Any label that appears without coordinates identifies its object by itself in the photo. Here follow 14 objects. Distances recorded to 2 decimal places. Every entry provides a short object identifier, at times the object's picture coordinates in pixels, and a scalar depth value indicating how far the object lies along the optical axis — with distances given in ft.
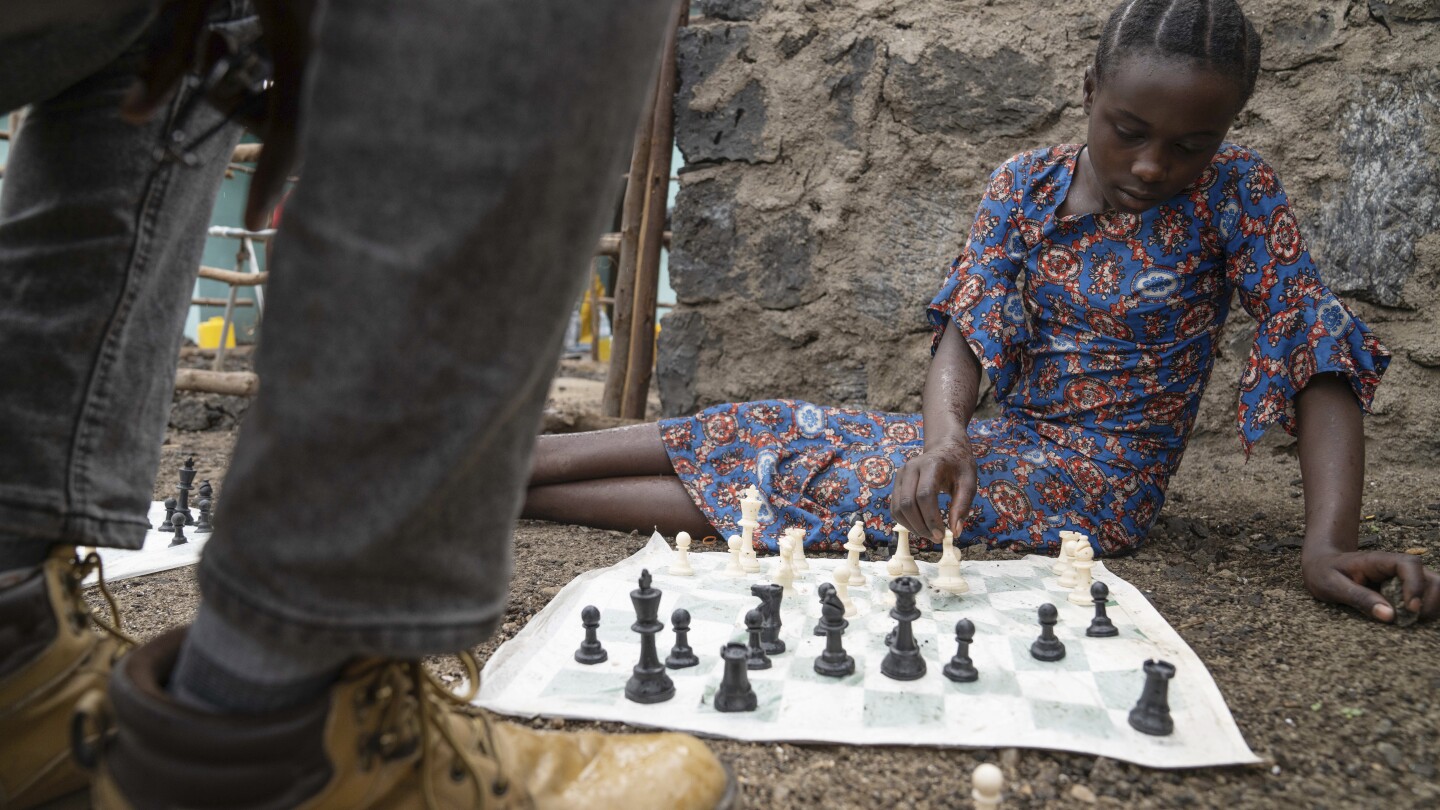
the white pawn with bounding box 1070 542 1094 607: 6.64
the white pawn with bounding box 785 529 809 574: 7.13
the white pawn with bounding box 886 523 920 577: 7.05
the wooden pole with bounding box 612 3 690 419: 12.57
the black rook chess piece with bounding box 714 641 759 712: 4.90
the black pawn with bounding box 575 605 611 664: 5.52
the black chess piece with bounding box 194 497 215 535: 8.59
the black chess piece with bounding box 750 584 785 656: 5.67
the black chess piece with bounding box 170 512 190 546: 8.16
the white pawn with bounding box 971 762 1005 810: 3.70
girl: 6.75
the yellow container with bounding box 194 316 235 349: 29.09
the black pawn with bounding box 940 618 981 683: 5.16
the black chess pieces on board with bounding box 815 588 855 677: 5.33
